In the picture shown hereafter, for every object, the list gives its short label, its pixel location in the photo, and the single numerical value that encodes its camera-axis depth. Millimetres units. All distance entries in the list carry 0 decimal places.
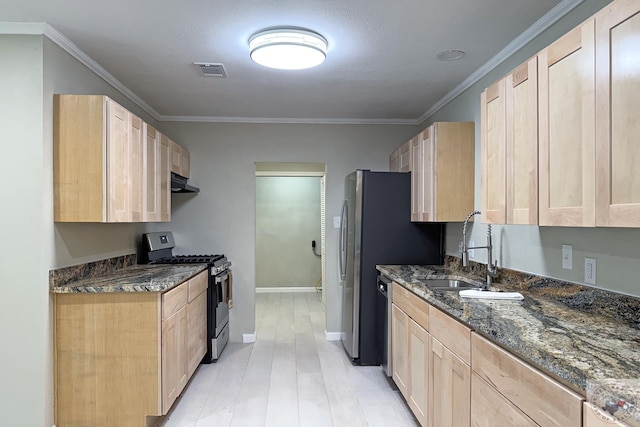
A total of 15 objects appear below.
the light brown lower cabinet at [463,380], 1247
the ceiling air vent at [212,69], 3036
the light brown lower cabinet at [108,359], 2500
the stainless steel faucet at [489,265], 2633
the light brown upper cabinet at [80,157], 2523
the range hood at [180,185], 3945
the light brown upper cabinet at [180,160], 3980
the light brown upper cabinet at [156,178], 3244
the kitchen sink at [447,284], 2905
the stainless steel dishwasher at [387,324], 3296
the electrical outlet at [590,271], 1961
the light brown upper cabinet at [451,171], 3262
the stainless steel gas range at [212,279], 3879
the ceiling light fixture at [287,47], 2463
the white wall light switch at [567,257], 2133
